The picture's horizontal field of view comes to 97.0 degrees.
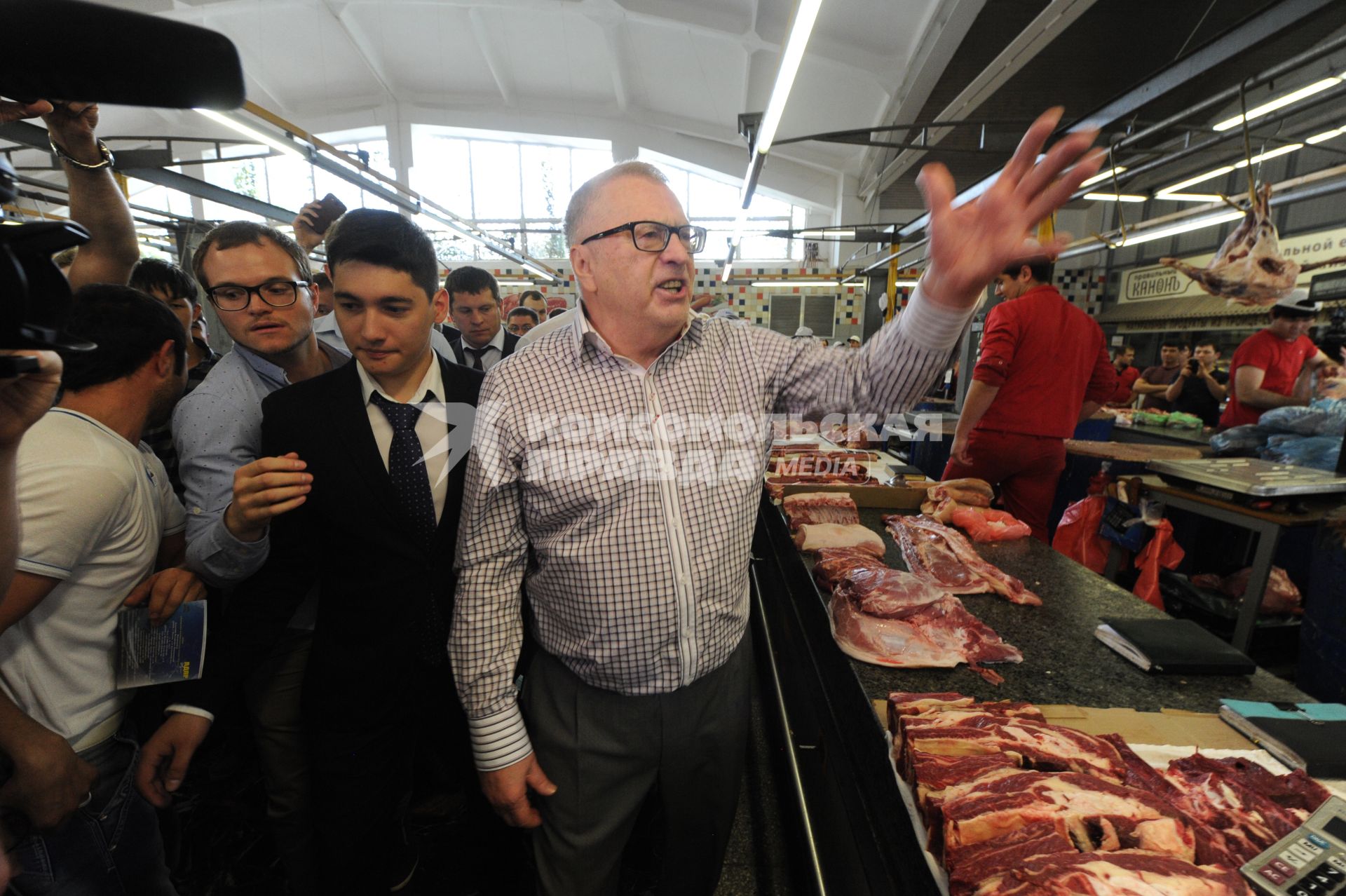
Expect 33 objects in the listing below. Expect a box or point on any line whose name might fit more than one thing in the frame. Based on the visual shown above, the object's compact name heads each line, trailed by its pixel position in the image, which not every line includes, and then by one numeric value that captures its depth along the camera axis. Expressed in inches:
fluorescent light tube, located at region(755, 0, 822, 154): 105.1
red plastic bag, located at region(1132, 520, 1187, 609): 115.6
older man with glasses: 57.9
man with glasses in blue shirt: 63.8
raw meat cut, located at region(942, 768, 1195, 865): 38.5
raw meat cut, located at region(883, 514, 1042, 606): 78.7
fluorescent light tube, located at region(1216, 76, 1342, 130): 120.6
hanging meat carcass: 143.7
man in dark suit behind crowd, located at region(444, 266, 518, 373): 165.0
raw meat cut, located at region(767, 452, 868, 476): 139.0
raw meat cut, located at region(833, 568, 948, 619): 69.8
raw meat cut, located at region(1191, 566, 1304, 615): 123.6
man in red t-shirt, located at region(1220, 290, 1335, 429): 182.5
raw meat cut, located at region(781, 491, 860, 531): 106.7
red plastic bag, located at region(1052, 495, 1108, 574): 140.5
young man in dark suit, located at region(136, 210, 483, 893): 61.4
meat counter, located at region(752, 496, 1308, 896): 53.8
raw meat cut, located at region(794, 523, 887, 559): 93.2
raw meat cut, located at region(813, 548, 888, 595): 81.5
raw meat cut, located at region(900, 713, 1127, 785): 45.7
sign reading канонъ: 354.9
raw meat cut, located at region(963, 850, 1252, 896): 34.3
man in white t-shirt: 47.6
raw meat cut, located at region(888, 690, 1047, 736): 51.6
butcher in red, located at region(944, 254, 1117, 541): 138.1
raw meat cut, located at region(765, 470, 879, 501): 123.5
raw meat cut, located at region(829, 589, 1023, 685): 63.2
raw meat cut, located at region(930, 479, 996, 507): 111.7
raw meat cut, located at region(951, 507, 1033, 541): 99.3
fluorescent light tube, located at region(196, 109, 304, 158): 144.4
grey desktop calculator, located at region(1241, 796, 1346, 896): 34.7
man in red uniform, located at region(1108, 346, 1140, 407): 339.3
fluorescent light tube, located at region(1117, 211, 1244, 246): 191.5
